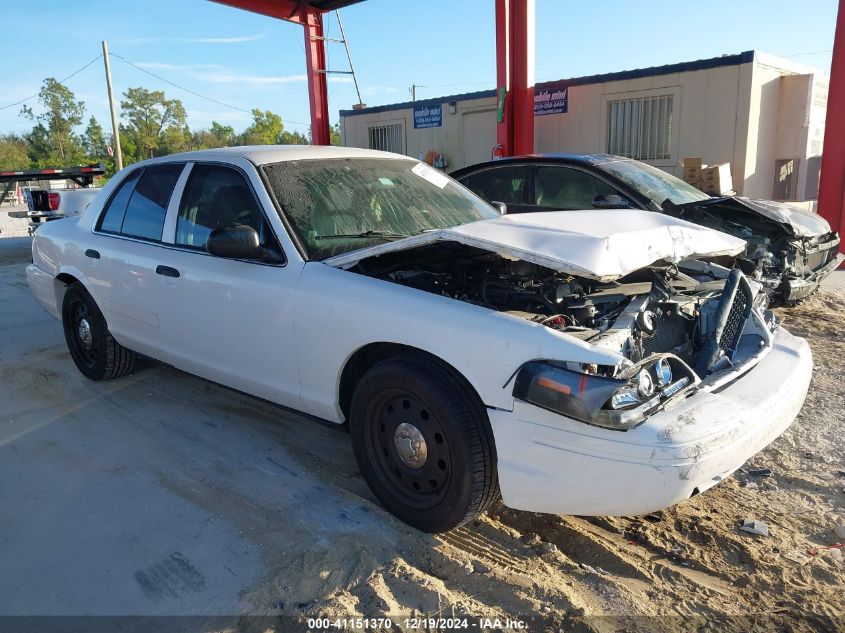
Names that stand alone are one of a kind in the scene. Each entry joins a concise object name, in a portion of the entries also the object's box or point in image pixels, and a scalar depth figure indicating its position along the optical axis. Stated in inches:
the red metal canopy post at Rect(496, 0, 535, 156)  465.4
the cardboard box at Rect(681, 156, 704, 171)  426.0
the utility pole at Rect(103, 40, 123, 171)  1242.6
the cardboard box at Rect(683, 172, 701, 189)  422.3
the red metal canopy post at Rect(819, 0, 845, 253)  396.8
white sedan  95.7
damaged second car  242.2
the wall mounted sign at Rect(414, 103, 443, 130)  641.6
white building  465.1
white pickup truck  468.1
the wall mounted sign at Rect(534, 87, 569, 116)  557.6
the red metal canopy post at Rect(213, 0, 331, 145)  584.2
